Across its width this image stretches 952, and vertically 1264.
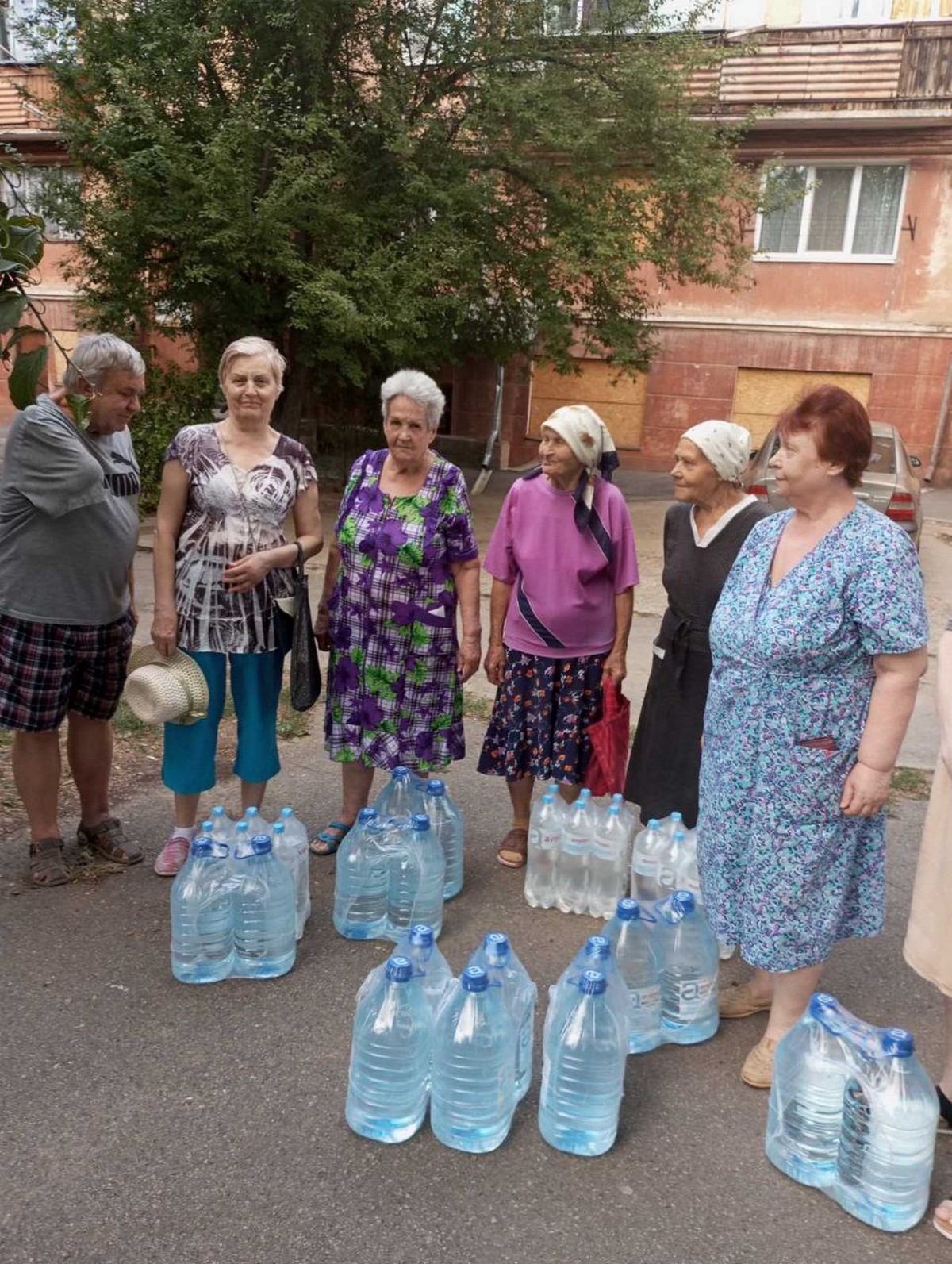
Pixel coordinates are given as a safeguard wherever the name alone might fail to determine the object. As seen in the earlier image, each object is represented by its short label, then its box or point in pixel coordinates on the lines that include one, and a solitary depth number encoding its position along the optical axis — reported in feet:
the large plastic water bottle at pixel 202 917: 10.07
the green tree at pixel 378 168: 32.48
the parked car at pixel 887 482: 30.14
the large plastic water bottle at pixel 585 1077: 8.07
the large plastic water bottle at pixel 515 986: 8.24
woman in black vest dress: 10.89
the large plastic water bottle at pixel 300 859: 10.82
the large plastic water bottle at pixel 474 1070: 7.91
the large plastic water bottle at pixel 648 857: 11.36
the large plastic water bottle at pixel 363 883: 11.02
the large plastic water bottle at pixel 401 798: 11.91
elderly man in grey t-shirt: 10.69
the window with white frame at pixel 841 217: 53.67
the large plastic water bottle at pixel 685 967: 9.57
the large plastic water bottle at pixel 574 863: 11.94
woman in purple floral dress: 11.81
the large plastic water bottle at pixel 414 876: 10.87
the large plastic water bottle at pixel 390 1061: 8.09
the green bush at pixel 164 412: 36.78
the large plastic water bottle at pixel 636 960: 9.18
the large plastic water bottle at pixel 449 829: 11.90
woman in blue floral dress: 7.90
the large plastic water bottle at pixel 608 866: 11.85
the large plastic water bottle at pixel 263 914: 10.16
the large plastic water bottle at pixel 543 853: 11.96
